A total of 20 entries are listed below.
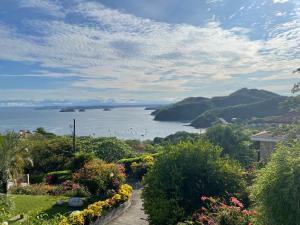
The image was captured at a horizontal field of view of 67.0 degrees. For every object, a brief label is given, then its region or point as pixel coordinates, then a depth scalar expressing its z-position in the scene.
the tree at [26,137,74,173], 14.74
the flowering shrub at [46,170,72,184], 12.29
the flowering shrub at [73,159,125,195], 9.55
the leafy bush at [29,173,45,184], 12.82
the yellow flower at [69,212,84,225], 6.55
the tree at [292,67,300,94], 8.11
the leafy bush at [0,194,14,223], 4.88
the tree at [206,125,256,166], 10.58
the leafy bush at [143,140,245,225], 5.85
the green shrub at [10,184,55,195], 10.29
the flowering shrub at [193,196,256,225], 4.84
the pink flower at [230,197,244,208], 5.00
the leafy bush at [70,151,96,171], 12.50
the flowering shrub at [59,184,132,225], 6.57
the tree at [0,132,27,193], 9.96
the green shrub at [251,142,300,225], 3.80
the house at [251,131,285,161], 11.79
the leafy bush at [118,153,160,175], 14.03
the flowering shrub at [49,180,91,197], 9.45
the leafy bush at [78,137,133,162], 15.70
